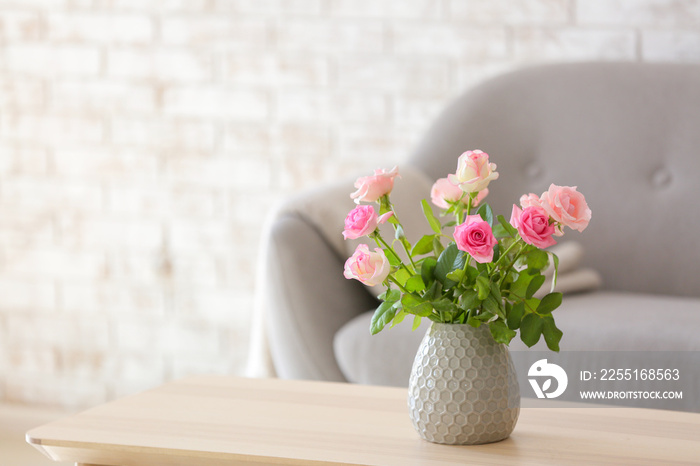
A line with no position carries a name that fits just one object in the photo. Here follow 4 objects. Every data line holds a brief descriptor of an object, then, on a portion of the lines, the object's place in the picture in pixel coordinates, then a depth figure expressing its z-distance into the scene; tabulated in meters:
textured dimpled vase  2.44
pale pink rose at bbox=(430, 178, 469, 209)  2.48
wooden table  2.42
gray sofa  3.21
